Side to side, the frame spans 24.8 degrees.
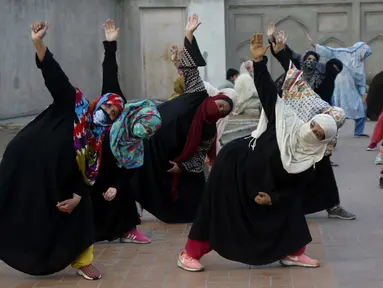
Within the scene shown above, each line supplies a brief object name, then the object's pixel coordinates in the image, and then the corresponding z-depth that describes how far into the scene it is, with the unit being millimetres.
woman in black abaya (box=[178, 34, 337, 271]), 5844
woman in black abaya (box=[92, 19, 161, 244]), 6469
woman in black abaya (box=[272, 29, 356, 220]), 6574
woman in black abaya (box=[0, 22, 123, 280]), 5766
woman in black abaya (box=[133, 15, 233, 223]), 7301
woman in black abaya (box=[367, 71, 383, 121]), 16484
